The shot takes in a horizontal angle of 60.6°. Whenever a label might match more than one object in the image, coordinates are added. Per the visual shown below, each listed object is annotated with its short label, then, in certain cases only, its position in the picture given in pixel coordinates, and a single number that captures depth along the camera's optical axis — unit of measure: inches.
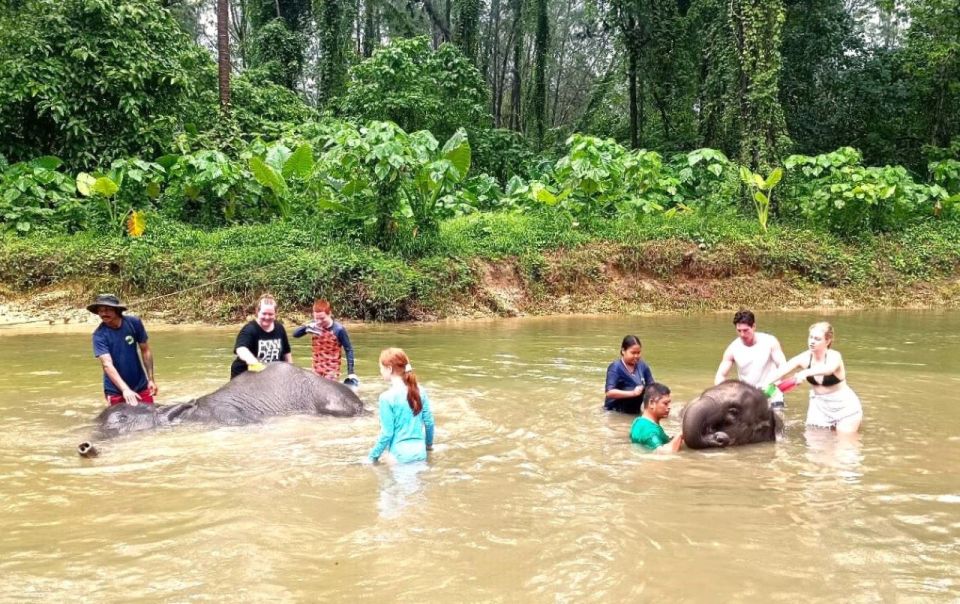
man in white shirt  275.7
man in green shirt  234.5
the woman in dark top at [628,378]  271.1
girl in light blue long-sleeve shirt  201.3
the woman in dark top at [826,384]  248.8
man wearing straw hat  251.6
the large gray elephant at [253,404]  248.2
